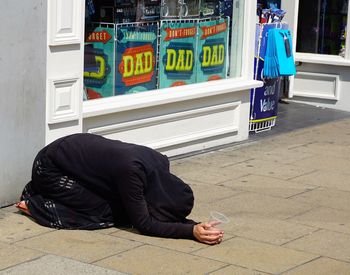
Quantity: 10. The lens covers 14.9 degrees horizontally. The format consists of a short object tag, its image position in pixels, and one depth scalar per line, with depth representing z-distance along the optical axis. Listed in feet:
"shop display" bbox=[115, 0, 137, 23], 40.51
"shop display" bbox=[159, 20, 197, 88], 43.53
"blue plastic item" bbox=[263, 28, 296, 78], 48.53
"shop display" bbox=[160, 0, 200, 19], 43.34
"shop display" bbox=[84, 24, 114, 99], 39.11
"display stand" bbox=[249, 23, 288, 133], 49.02
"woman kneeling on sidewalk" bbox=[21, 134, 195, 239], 29.03
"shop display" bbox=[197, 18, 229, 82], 45.69
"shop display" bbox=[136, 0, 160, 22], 41.79
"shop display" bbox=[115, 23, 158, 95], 40.85
